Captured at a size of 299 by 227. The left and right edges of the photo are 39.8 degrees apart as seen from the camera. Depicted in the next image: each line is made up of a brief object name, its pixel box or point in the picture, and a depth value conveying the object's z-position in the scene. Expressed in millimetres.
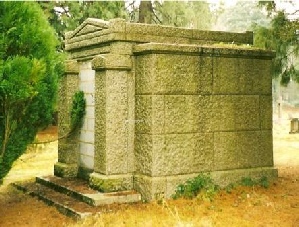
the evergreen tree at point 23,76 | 5516
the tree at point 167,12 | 17188
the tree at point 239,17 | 52719
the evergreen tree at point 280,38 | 8883
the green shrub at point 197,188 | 6713
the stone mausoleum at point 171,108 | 6645
